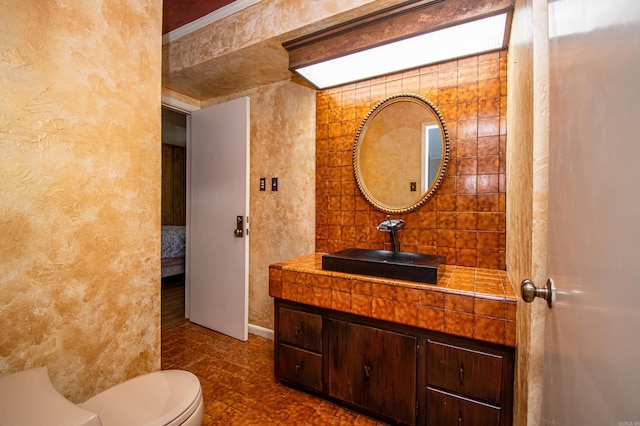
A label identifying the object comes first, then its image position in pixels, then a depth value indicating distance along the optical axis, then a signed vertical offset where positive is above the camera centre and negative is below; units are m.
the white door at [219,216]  2.52 -0.04
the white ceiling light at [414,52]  1.52 +0.97
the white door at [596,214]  0.36 -0.01
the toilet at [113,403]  0.76 -0.73
